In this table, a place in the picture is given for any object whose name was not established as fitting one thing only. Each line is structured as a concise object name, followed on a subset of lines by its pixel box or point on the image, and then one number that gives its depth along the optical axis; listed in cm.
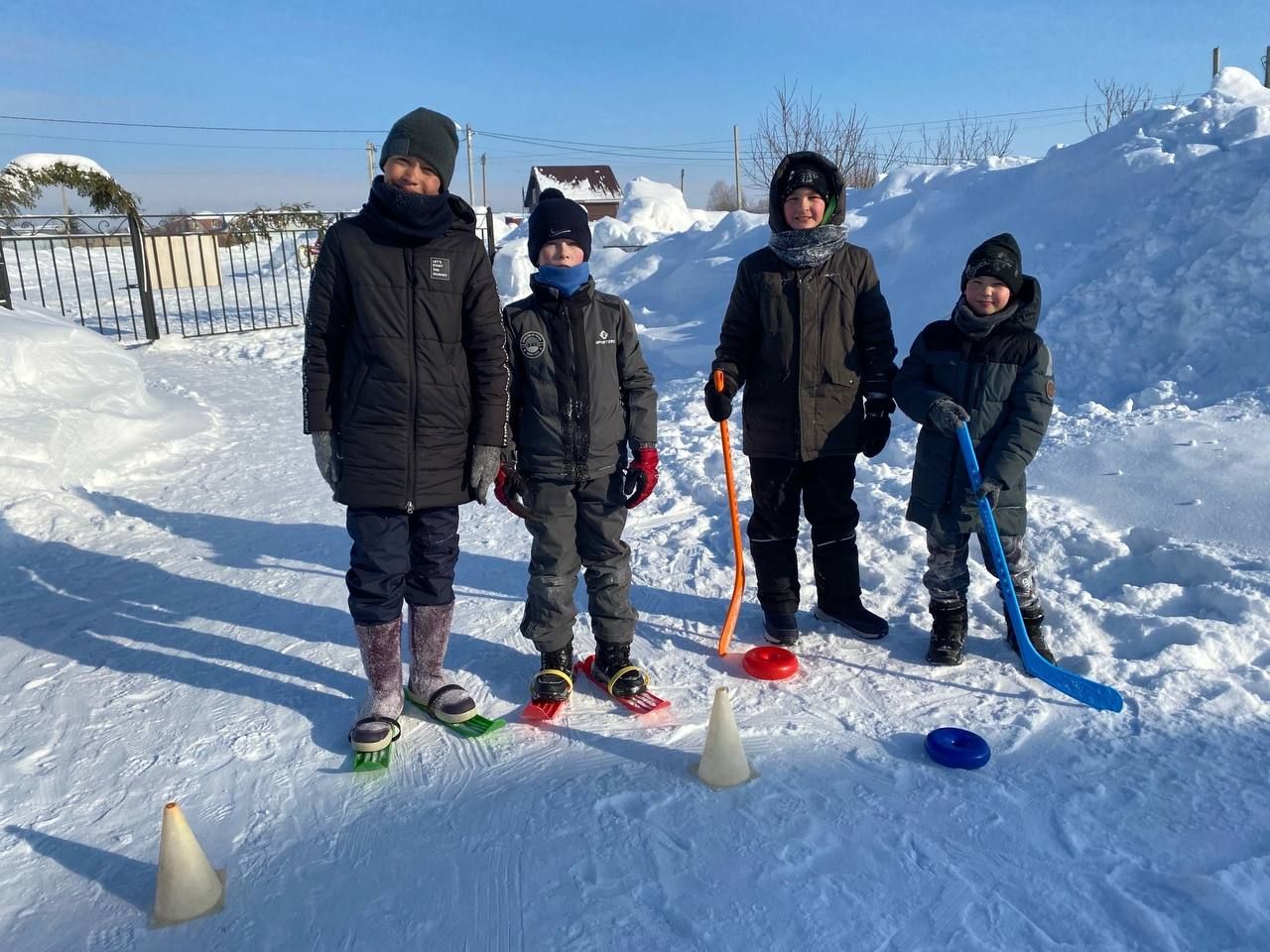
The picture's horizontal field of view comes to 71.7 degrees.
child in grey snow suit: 299
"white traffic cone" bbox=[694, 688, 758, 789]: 262
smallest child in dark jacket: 312
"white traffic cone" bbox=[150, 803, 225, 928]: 213
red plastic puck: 329
